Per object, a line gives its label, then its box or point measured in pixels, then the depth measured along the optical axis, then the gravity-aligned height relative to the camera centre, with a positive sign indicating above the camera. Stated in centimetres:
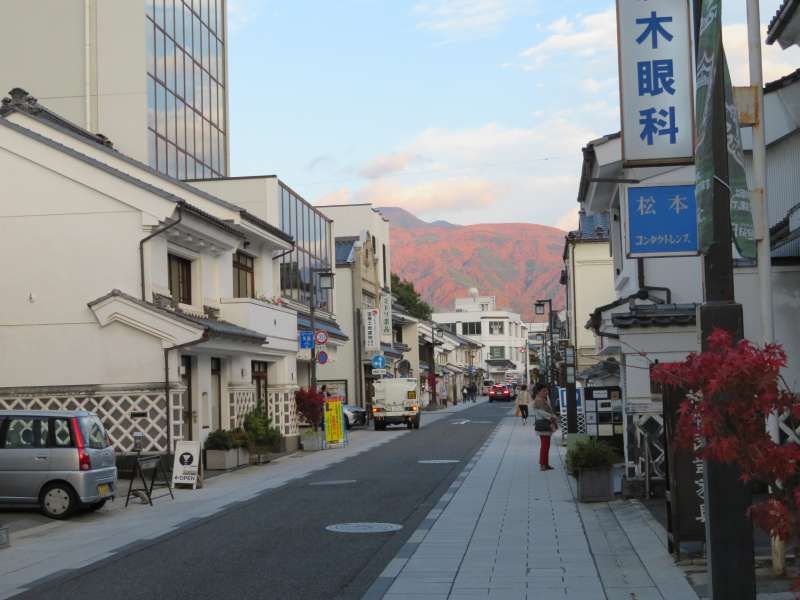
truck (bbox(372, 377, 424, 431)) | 4723 -151
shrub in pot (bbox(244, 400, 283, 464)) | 2800 -171
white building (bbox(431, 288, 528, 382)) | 15700 +497
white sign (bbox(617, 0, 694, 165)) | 1134 +317
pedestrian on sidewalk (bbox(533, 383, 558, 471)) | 2225 -122
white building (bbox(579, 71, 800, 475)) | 1570 +119
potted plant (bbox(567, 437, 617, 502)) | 1656 -172
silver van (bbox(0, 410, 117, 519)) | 1670 -133
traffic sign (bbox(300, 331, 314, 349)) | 3572 +111
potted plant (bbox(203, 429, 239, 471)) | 2628 -196
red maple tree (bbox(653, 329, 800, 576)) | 542 -27
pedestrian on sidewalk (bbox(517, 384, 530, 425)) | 4888 -179
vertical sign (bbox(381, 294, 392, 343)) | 6216 +310
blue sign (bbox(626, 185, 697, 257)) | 1365 +190
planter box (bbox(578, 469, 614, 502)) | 1684 -196
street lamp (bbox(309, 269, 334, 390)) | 3616 +309
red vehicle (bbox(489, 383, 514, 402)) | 10125 -265
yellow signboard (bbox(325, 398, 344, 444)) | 3541 -175
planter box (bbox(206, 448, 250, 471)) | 2627 -216
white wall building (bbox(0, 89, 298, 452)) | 2412 +196
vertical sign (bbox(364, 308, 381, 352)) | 5662 +219
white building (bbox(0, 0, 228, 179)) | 3869 +1179
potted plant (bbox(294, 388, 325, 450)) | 3580 -121
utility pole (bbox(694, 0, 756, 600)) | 699 -94
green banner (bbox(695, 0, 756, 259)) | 734 +183
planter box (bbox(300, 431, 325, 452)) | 3422 -229
